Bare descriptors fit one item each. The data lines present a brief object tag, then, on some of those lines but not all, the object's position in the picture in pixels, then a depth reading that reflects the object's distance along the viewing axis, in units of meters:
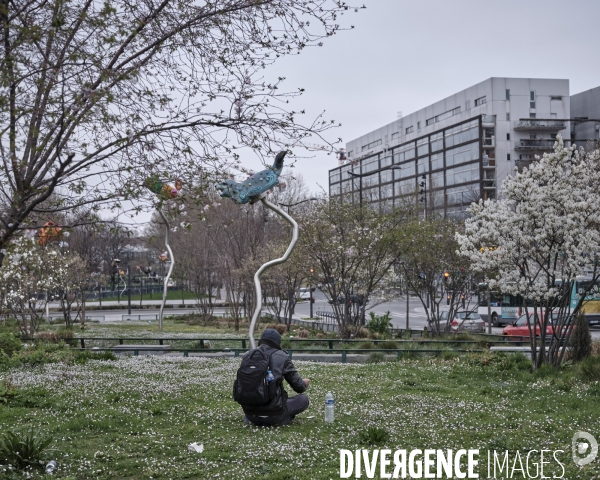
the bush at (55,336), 22.63
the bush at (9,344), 17.47
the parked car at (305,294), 73.24
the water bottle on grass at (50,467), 6.87
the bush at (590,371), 12.61
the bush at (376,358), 17.31
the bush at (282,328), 28.69
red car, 30.73
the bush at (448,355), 17.17
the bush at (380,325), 26.83
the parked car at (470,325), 31.53
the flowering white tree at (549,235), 13.94
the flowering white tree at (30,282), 26.17
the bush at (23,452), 7.03
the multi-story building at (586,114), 73.25
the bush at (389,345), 19.83
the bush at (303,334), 25.93
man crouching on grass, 8.30
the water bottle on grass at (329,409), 8.94
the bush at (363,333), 25.23
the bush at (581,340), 15.52
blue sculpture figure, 11.89
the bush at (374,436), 7.92
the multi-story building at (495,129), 72.31
